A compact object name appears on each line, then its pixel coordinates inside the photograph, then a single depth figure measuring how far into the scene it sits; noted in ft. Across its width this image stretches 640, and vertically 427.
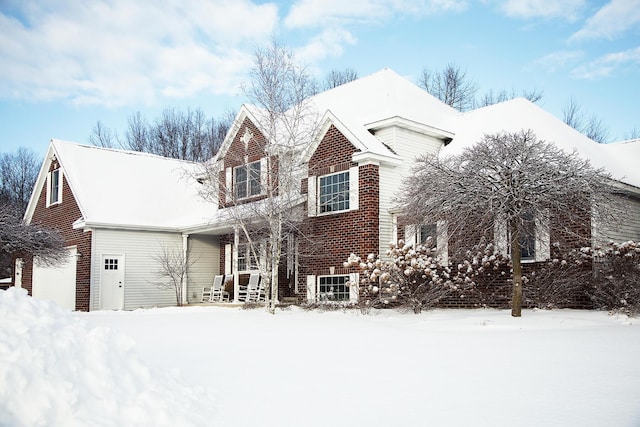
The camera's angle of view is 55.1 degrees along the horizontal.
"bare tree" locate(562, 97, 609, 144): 121.29
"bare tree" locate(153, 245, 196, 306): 73.72
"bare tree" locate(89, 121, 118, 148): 149.69
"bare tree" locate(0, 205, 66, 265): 62.08
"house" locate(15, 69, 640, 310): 57.06
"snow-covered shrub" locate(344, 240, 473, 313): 47.80
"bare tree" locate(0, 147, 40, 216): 160.15
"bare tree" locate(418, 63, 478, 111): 127.65
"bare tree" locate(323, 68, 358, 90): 137.80
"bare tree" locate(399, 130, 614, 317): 39.22
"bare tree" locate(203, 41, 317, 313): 53.72
